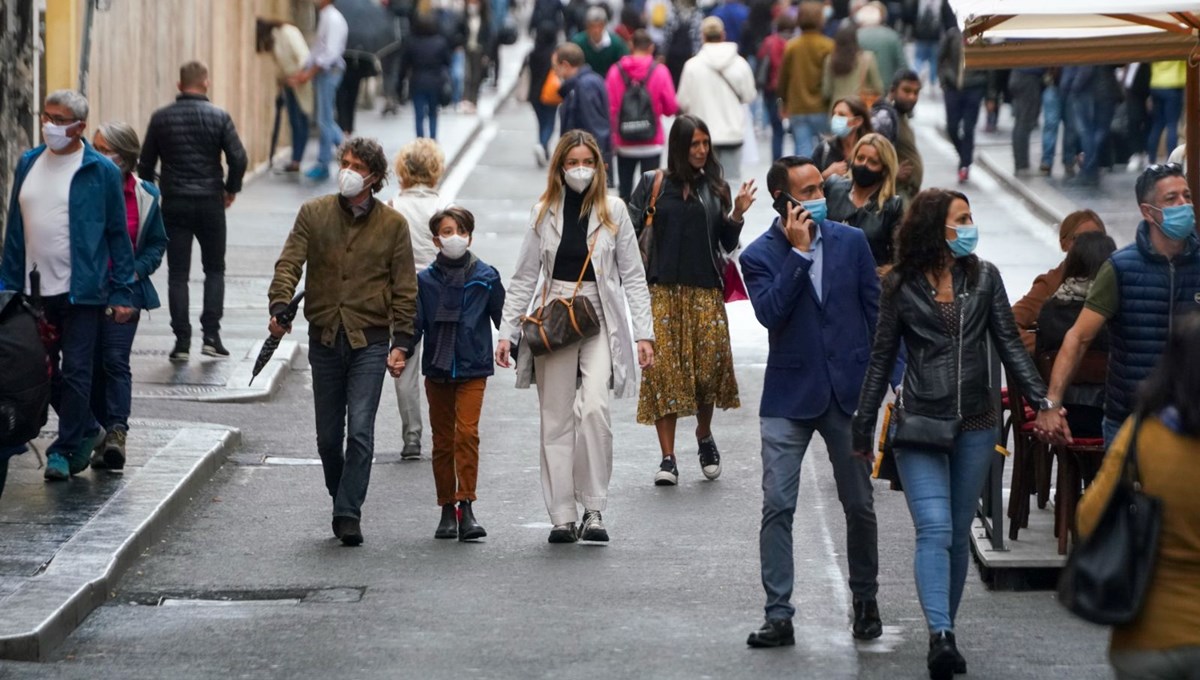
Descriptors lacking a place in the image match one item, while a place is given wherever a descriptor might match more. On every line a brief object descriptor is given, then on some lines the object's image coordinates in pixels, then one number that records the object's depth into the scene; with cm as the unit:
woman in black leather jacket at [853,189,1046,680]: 1514
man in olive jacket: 1933
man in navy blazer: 1603
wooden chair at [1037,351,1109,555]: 1817
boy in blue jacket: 1981
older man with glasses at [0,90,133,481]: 2064
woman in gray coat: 1962
